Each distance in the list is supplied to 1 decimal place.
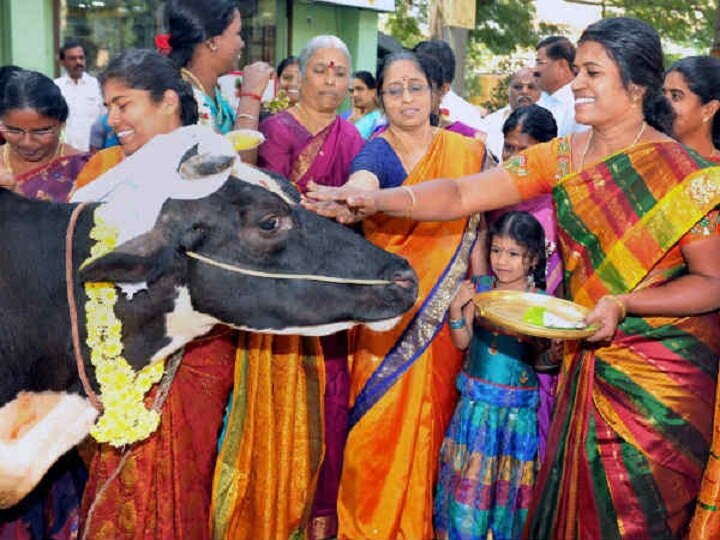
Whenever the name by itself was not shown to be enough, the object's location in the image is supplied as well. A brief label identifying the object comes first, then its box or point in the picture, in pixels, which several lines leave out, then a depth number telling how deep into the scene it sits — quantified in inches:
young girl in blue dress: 152.0
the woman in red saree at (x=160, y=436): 125.3
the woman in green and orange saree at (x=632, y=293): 119.3
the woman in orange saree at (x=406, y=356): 158.1
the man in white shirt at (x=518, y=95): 299.1
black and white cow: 98.0
